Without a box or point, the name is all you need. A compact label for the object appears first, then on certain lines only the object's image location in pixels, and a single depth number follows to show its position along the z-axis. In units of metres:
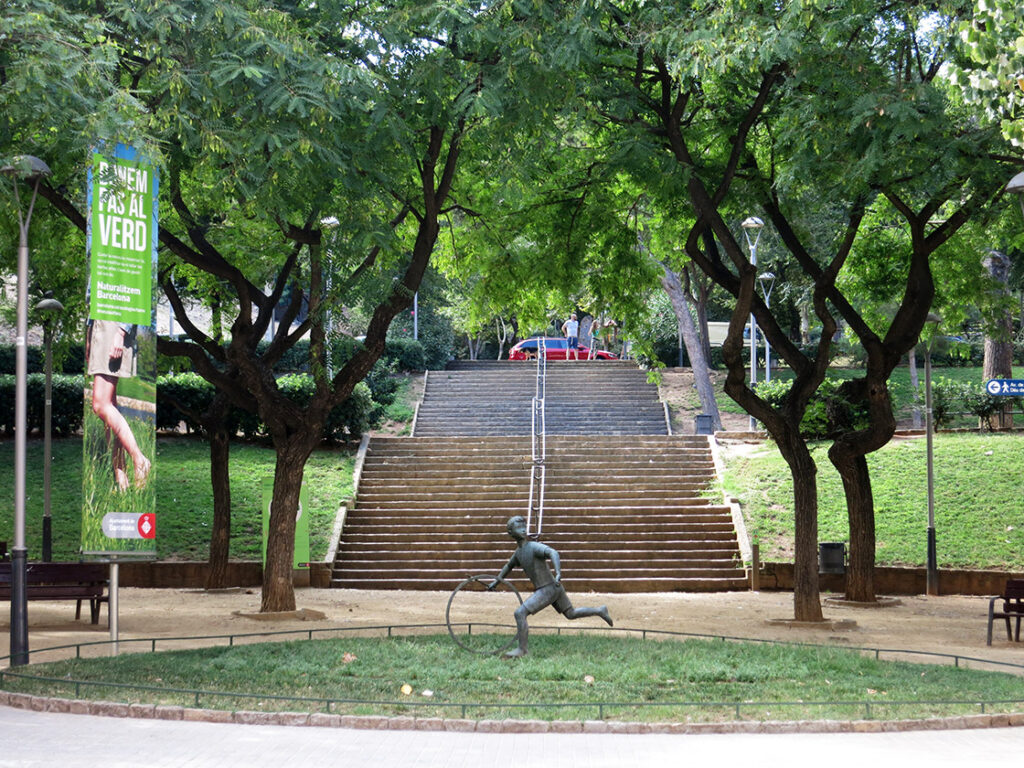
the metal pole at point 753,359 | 31.35
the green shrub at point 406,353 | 42.50
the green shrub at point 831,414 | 20.09
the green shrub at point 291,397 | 30.45
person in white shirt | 45.69
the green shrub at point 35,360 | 34.25
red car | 48.88
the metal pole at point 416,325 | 47.34
